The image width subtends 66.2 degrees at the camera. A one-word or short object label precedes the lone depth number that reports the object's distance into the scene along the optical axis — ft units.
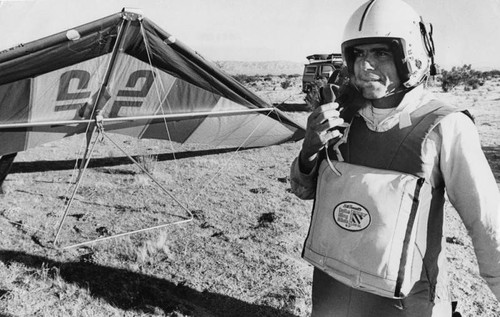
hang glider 13.43
